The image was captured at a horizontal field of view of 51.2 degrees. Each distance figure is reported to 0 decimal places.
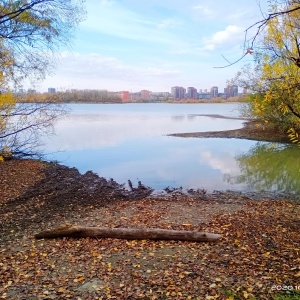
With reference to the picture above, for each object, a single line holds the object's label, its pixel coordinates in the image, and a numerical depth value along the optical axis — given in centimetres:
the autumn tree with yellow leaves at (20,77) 1043
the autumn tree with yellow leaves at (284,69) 648
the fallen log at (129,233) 687
